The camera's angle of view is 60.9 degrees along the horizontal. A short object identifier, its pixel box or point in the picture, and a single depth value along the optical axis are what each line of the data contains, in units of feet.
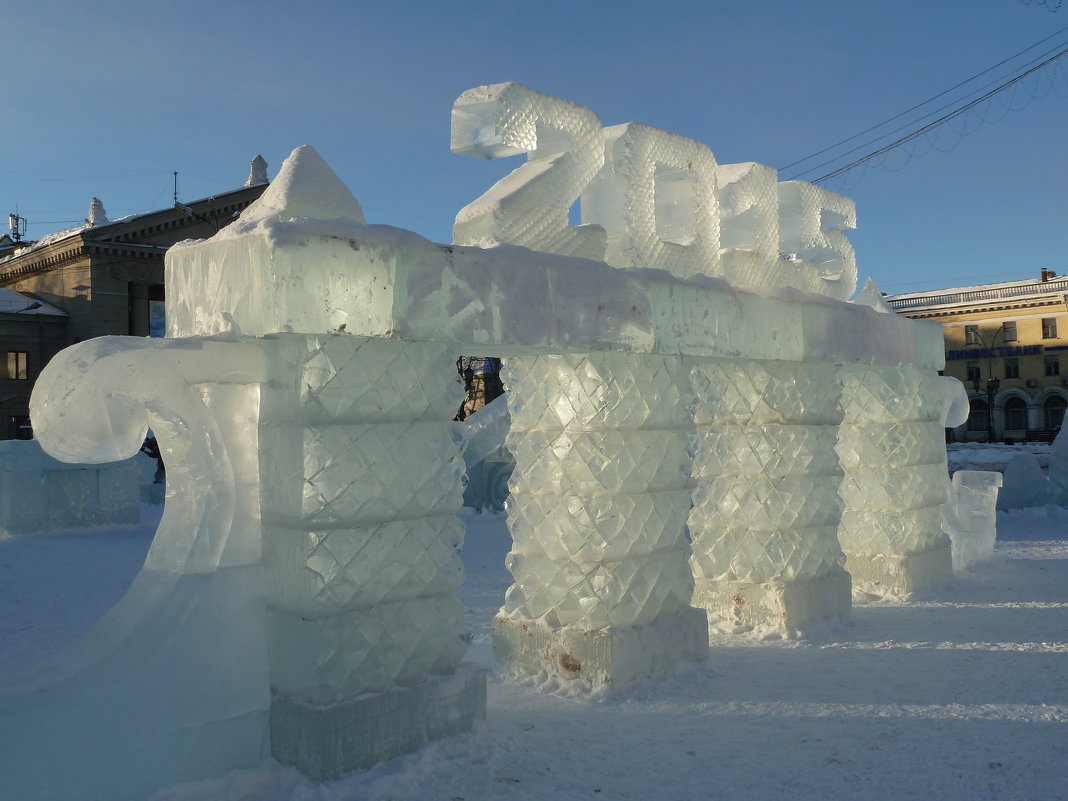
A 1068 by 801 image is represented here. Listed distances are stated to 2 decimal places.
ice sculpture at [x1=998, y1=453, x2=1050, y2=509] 42.47
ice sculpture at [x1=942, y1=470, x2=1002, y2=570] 27.14
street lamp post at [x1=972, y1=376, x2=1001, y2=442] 109.24
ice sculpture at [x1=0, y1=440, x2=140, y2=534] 36.17
